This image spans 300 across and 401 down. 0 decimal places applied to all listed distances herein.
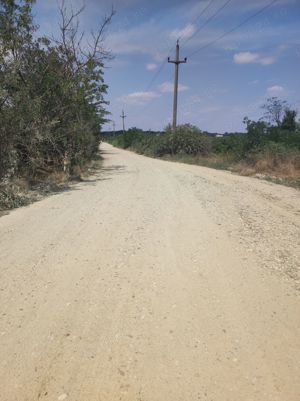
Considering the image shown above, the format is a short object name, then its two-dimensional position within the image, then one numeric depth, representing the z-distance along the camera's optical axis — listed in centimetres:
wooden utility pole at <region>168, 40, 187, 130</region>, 3052
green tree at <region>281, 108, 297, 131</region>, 3510
